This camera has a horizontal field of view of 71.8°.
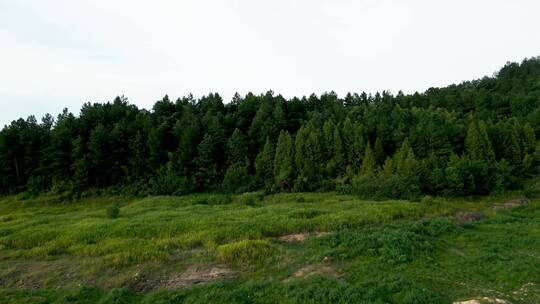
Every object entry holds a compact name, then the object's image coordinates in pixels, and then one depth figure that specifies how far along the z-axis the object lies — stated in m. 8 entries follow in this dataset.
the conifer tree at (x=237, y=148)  44.75
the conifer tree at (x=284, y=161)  39.97
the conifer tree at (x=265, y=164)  42.44
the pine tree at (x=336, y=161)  41.00
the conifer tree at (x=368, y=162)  38.43
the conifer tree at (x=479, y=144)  39.38
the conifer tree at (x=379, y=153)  41.22
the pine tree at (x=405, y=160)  35.19
